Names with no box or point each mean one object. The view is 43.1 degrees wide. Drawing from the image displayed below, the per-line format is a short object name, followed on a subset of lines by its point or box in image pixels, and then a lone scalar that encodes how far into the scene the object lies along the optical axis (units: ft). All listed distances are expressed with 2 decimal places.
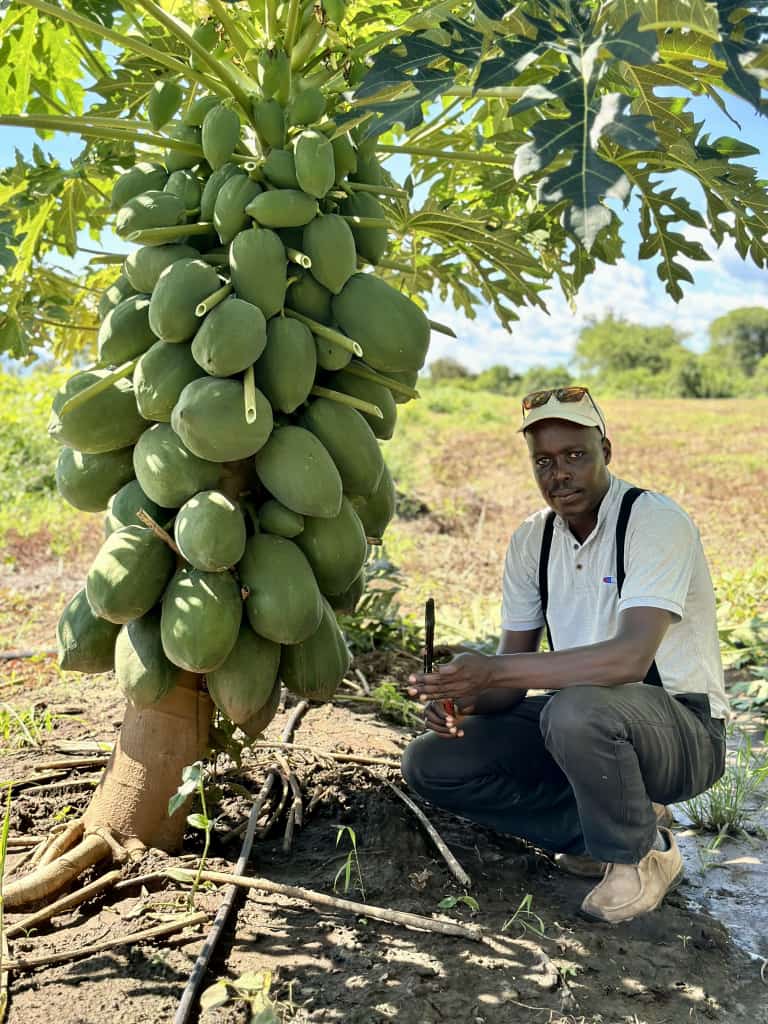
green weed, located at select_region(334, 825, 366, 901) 7.24
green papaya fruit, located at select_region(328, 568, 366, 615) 7.53
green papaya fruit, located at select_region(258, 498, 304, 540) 6.68
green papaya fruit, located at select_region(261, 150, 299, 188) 6.68
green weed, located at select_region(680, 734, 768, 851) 9.69
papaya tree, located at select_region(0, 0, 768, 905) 6.17
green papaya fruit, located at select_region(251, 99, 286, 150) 6.81
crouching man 7.57
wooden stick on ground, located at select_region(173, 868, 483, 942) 6.59
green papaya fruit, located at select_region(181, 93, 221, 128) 6.95
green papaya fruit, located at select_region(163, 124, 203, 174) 7.05
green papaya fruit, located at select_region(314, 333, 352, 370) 6.70
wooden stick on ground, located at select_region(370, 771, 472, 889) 7.60
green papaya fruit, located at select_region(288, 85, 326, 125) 6.81
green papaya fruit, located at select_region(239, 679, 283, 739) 6.94
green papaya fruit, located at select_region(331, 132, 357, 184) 6.97
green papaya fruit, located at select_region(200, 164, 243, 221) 6.75
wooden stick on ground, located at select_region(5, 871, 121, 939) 6.58
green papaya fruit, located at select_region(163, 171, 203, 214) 6.86
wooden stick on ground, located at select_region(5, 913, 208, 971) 6.08
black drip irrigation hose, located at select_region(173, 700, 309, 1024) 5.70
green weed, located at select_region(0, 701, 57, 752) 9.60
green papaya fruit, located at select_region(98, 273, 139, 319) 7.23
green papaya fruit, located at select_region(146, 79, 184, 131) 6.86
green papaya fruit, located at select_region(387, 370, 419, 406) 7.27
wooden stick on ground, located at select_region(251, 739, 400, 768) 9.27
